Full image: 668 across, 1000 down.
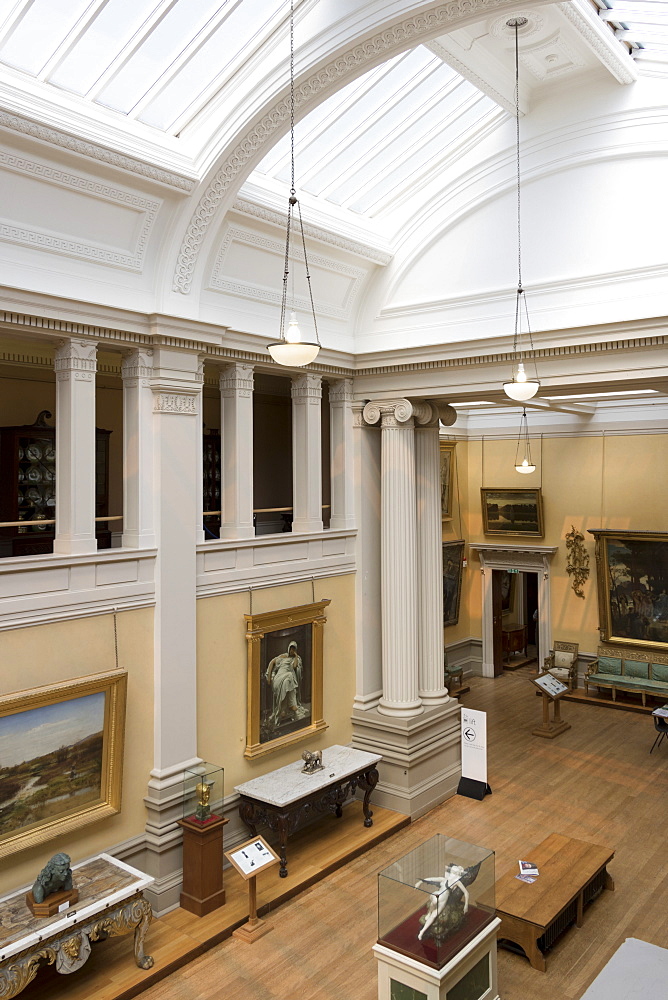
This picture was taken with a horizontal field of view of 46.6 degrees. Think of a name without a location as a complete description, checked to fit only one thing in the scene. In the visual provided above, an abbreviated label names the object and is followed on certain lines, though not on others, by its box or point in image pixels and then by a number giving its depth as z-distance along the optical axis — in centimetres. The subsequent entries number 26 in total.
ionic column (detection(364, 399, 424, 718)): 1106
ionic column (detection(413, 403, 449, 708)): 1158
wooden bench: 741
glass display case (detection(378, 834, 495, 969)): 625
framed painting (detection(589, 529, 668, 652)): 1591
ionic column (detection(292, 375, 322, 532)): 1058
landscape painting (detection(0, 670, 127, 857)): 701
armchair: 1683
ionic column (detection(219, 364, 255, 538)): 940
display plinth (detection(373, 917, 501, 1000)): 612
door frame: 1750
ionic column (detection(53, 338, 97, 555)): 759
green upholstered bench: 1570
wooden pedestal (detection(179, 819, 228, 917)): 802
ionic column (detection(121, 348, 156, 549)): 815
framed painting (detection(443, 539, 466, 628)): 1798
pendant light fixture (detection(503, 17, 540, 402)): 775
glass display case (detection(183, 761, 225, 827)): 816
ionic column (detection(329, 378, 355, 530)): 1128
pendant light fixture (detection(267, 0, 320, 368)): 604
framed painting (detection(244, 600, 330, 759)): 950
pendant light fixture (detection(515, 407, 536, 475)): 1777
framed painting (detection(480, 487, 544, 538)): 1750
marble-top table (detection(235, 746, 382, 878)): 882
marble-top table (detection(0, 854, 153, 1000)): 613
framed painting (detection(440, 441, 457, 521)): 1798
